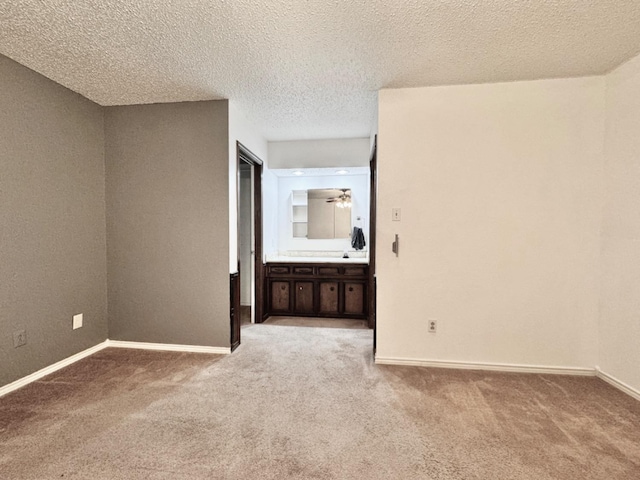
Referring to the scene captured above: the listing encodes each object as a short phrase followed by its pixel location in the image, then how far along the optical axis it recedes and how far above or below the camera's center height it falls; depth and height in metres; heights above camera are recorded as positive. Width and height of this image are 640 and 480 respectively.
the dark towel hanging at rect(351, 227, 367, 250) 4.55 -0.15
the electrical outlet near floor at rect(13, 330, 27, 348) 2.26 -0.84
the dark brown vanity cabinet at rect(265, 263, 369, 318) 4.01 -0.82
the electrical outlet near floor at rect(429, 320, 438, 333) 2.66 -0.85
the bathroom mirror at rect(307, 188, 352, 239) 4.67 +0.27
